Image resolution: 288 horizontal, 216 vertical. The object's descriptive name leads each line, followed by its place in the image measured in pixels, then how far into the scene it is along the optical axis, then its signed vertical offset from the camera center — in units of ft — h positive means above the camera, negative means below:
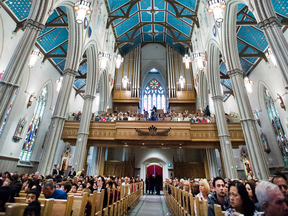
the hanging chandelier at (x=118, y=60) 45.21 +29.56
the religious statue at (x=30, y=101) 38.64 +16.12
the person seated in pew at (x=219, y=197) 7.98 -0.73
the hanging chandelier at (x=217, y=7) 23.25 +22.61
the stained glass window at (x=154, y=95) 72.61 +34.45
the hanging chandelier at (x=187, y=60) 47.47 +31.47
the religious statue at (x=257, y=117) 44.93 +16.36
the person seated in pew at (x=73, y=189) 10.60 -0.69
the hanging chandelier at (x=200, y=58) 38.52 +26.16
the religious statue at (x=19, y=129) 35.70 +9.51
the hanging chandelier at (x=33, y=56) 30.25 +20.34
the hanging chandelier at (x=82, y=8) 23.54 +22.24
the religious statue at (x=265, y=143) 41.48 +8.98
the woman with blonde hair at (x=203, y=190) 9.42 -0.51
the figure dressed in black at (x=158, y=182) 40.37 -0.63
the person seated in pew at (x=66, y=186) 10.93 -0.55
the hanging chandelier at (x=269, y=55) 32.07 +23.09
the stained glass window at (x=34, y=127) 40.37 +11.65
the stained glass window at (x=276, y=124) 37.46 +12.63
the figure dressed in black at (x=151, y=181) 43.94 -0.49
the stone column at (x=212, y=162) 42.06 +4.44
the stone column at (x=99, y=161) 43.47 +4.19
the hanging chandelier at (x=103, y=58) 37.65 +24.99
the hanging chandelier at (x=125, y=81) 56.31 +30.84
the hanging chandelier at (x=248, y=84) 38.83 +21.00
